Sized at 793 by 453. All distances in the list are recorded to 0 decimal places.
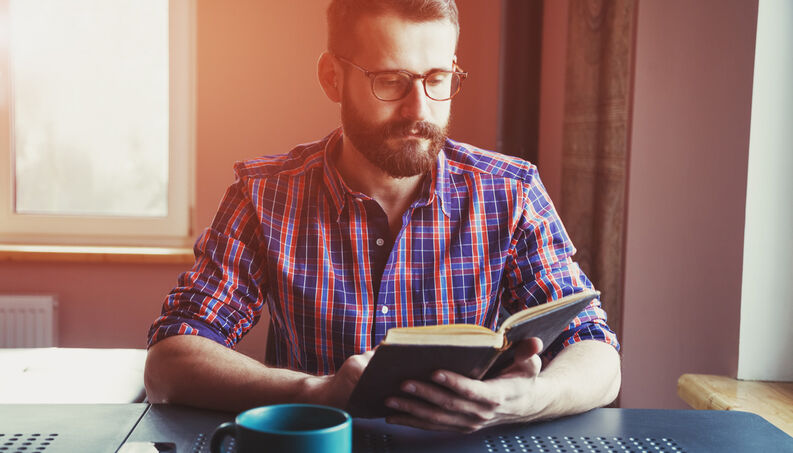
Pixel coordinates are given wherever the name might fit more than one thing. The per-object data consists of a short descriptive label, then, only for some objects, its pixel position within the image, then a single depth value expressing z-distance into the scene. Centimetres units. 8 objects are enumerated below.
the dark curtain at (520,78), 271
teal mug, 66
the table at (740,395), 138
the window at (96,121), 329
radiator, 315
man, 139
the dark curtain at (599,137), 190
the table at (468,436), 92
